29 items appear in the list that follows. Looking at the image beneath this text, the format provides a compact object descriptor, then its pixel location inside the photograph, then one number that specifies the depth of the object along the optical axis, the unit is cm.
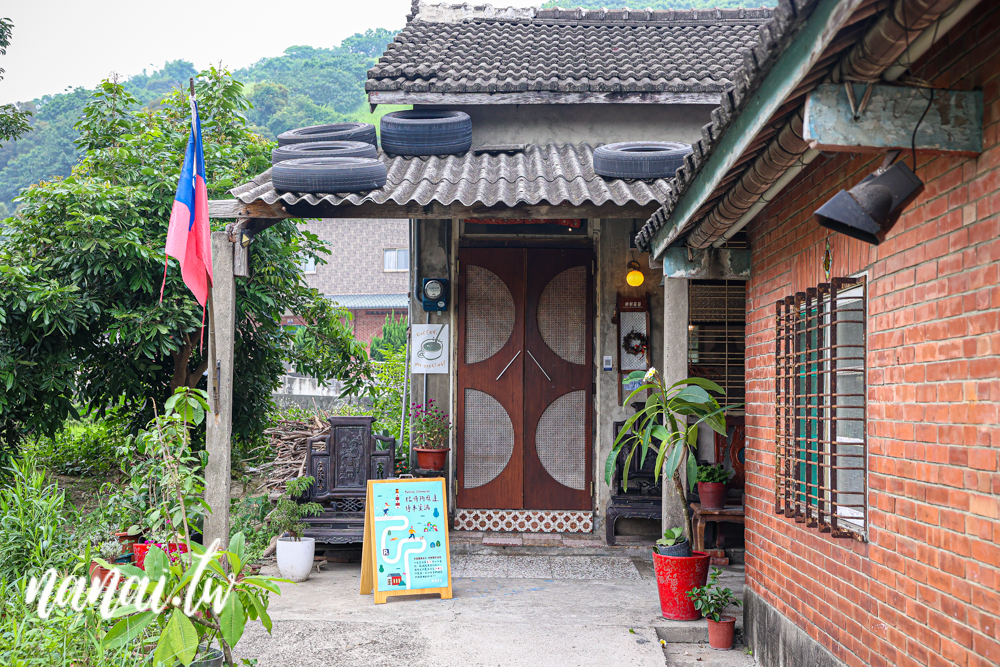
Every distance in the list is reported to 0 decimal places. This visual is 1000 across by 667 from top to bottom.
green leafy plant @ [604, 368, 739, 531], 507
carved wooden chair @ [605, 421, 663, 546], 727
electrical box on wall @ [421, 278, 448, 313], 769
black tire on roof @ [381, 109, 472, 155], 747
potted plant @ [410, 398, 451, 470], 736
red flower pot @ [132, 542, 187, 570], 519
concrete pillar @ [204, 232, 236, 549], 562
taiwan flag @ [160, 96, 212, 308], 424
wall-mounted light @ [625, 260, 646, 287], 754
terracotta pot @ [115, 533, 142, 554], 556
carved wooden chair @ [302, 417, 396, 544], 689
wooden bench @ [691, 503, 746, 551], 675
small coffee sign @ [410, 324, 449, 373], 770
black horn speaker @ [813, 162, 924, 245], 229
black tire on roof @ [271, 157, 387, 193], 575
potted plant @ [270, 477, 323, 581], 619
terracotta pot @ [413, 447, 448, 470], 734
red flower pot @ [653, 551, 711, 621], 507
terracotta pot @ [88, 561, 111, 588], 493
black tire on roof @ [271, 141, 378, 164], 650
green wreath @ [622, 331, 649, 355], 766
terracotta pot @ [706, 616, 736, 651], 473
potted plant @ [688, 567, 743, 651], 473
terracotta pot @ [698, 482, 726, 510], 680
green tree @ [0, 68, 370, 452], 646
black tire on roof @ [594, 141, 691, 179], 644
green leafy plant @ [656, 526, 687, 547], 516
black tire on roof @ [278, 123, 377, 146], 743
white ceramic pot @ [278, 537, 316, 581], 618
